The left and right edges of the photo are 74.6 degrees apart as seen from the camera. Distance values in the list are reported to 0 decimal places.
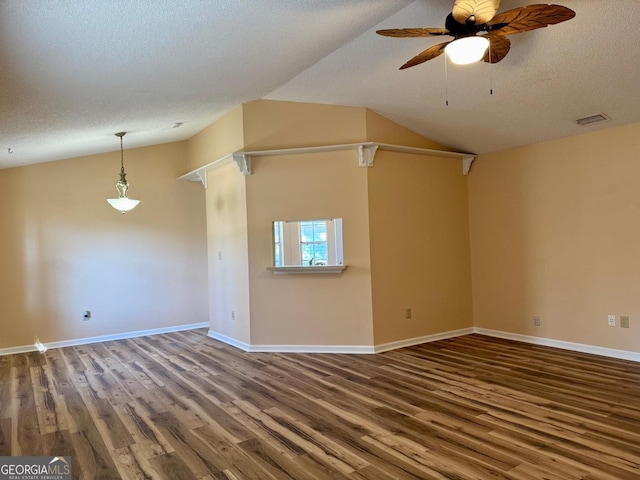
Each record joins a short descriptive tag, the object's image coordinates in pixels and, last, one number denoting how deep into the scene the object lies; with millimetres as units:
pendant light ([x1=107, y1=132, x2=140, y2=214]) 5393
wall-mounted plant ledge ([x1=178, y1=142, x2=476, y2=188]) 4938
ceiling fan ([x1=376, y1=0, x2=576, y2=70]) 2264
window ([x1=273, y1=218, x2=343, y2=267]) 5250
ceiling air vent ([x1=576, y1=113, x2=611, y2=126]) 4246
